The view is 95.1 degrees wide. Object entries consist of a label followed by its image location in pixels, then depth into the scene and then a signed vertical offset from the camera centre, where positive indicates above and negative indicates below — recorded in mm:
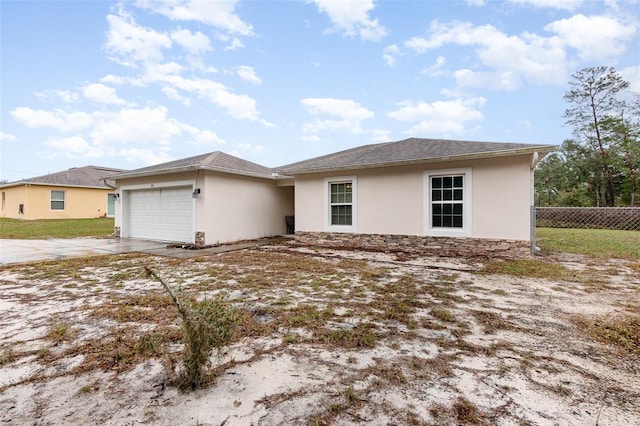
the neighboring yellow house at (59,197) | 18641 +1194
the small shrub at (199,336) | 1970 -849
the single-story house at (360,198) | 7215 +500
